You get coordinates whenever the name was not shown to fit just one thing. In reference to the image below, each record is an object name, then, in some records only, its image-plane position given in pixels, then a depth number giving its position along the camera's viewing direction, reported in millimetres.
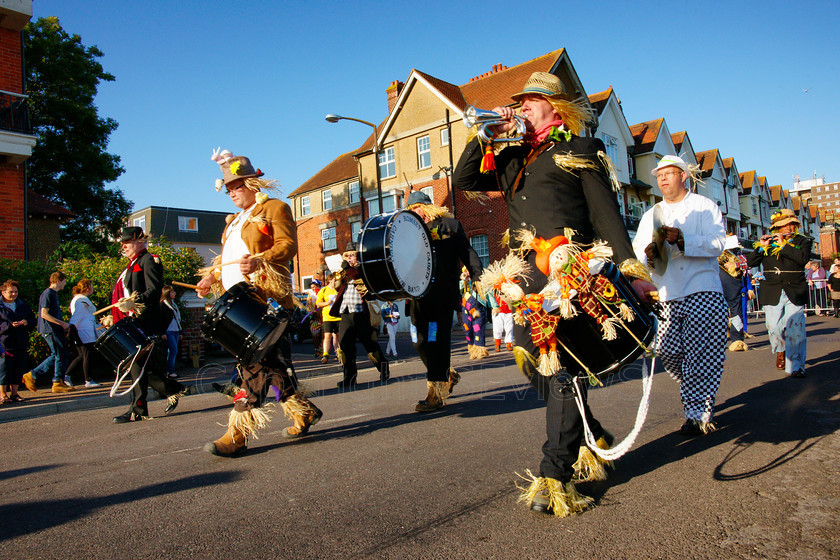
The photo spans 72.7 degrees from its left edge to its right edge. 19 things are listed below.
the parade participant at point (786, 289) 7016
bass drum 4512
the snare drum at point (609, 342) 2779
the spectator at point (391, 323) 13162
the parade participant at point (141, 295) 6152
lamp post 19966
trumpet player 2908
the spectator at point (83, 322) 9430
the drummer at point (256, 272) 4246
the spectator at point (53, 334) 8977
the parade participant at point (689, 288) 4312
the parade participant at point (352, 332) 7793
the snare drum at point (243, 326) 3982
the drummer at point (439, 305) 5609
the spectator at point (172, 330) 10133
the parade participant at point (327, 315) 11255
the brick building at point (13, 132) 14430
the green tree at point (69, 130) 25094
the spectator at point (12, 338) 8031
